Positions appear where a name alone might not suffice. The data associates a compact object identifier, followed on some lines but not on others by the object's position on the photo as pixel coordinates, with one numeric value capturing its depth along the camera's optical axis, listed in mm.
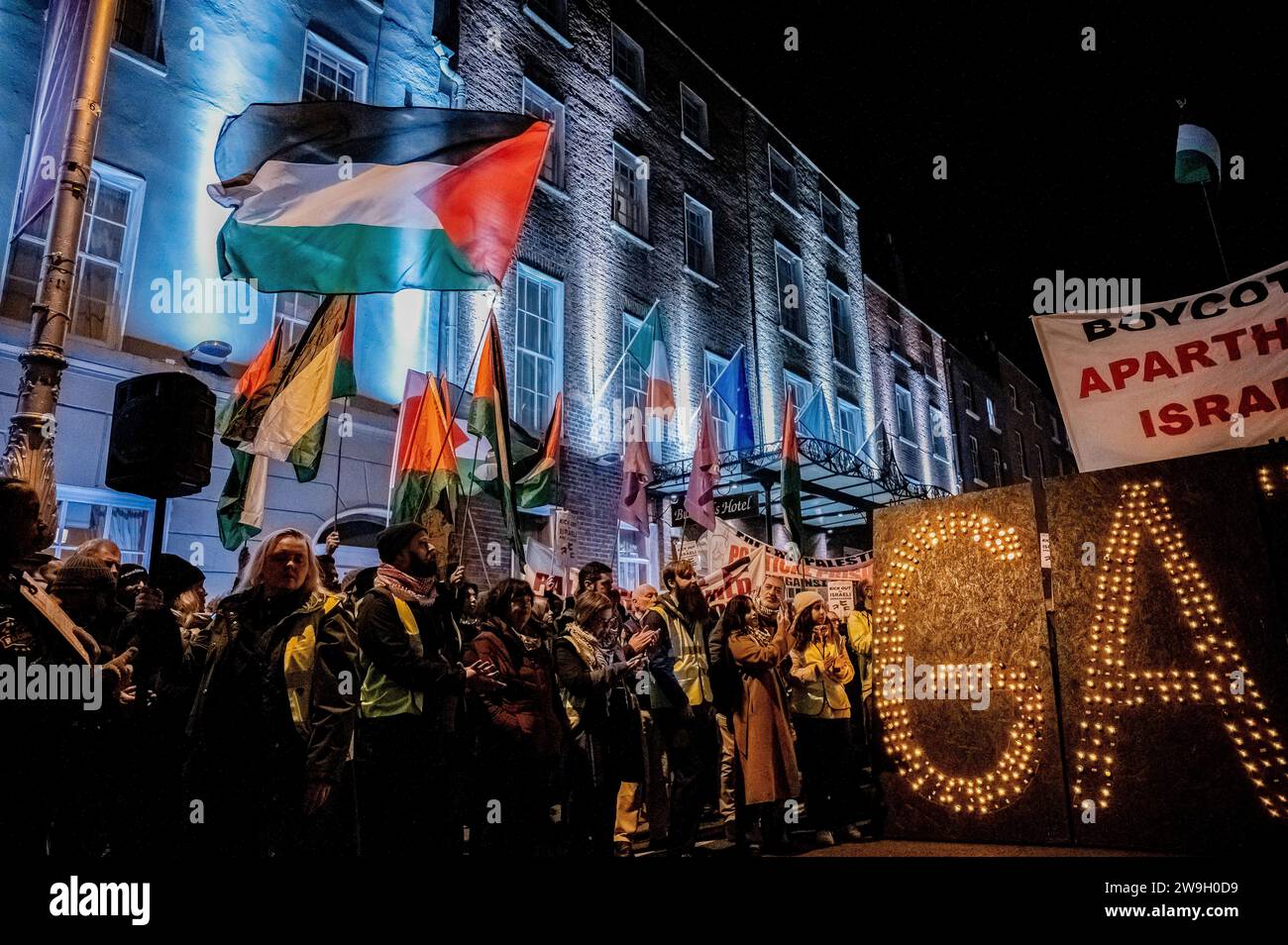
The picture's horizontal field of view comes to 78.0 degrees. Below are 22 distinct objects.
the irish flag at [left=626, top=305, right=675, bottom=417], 12844
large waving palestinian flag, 5797
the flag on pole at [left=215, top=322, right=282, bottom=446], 8055
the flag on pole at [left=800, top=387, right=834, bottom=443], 18641
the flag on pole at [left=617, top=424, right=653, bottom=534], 12664
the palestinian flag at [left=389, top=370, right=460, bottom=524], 8703
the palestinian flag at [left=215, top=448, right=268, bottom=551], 8148
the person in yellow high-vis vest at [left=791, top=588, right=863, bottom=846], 5973
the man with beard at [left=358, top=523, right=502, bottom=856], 3932
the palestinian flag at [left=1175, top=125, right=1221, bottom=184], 9688
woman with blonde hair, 3570
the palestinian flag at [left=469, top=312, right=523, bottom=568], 7078
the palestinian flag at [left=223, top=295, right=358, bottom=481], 6980
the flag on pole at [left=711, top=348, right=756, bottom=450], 13898
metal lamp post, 4734
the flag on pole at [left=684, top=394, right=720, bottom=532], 12008
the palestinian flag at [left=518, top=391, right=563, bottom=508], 10320
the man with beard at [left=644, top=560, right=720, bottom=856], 5500
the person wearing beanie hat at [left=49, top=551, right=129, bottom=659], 4145
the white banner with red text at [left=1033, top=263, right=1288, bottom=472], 3748
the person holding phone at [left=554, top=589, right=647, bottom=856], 5152
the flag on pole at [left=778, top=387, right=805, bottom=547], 12328
